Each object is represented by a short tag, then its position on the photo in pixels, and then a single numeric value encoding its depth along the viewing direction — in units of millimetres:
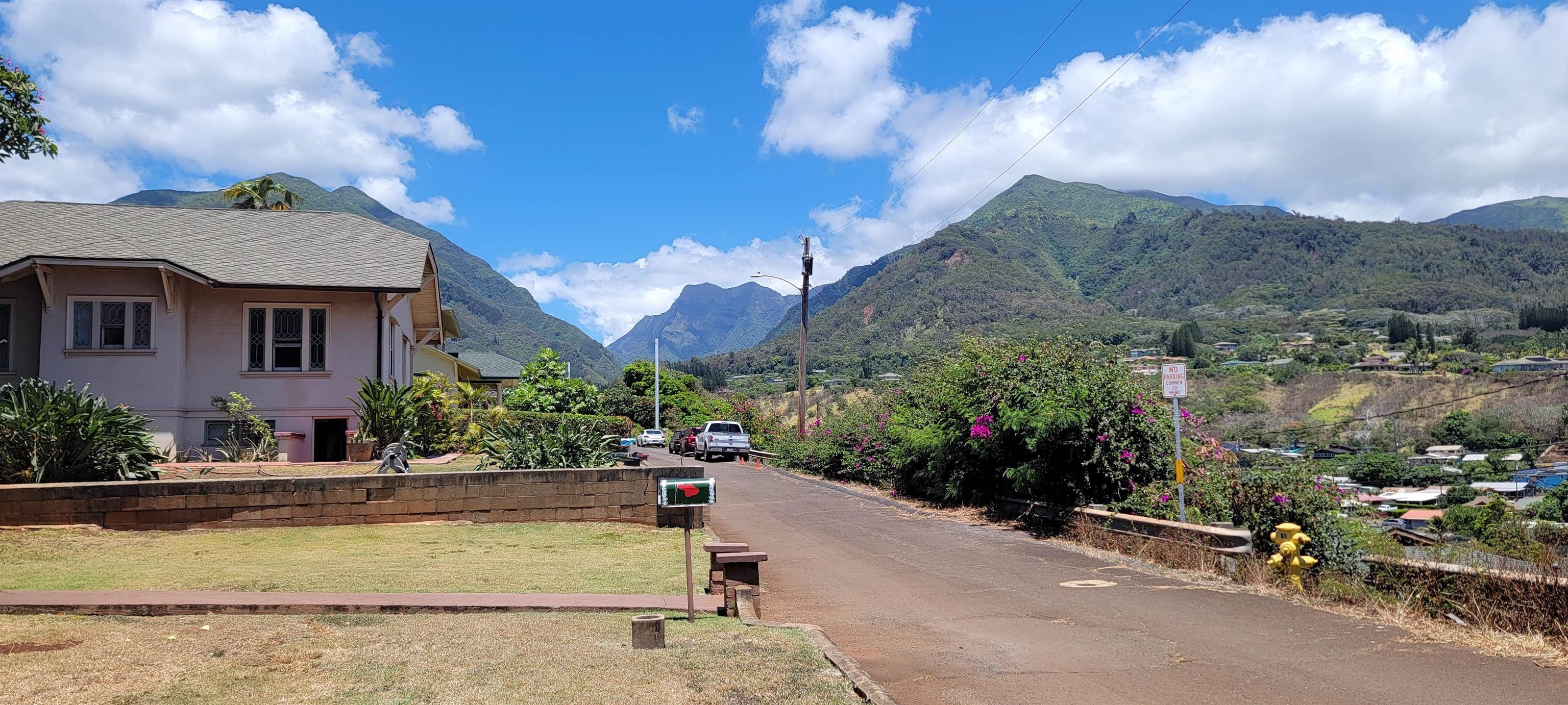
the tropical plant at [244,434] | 20594
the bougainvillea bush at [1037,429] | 15461
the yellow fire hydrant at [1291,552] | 10516
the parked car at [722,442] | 39719
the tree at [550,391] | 65312
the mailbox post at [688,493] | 8328
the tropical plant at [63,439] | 14055
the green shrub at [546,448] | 16938
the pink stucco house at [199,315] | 20938
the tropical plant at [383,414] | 20922
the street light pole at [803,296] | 37719
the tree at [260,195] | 39688
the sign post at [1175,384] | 12977
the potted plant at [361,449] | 20297
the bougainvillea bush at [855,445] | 26812
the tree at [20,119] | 10531
